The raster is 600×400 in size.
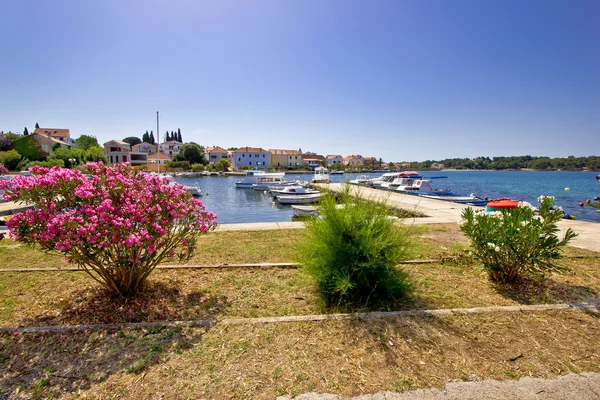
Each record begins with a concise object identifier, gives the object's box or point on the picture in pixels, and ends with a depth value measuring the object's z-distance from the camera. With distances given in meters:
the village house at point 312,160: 108.03
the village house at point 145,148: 97.69
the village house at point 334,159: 128.60
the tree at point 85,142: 79.84
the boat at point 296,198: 25.34
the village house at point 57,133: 80.88
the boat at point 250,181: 40.47
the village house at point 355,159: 132.75
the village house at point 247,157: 95.31
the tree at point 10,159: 43.28
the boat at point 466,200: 22.69
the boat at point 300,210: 17.38
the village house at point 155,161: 70.04
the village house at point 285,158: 102.75
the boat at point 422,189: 27.44
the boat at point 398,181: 30.94
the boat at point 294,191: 27.93
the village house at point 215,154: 99.94
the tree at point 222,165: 81.00
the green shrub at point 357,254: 3.51
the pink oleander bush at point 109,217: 3.06
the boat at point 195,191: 30.78
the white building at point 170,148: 105.23
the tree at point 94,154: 57.96
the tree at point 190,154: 82.31
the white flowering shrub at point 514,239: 3.75
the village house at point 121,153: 73.69
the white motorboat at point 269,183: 37.06
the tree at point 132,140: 114.75
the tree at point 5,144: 52.25
